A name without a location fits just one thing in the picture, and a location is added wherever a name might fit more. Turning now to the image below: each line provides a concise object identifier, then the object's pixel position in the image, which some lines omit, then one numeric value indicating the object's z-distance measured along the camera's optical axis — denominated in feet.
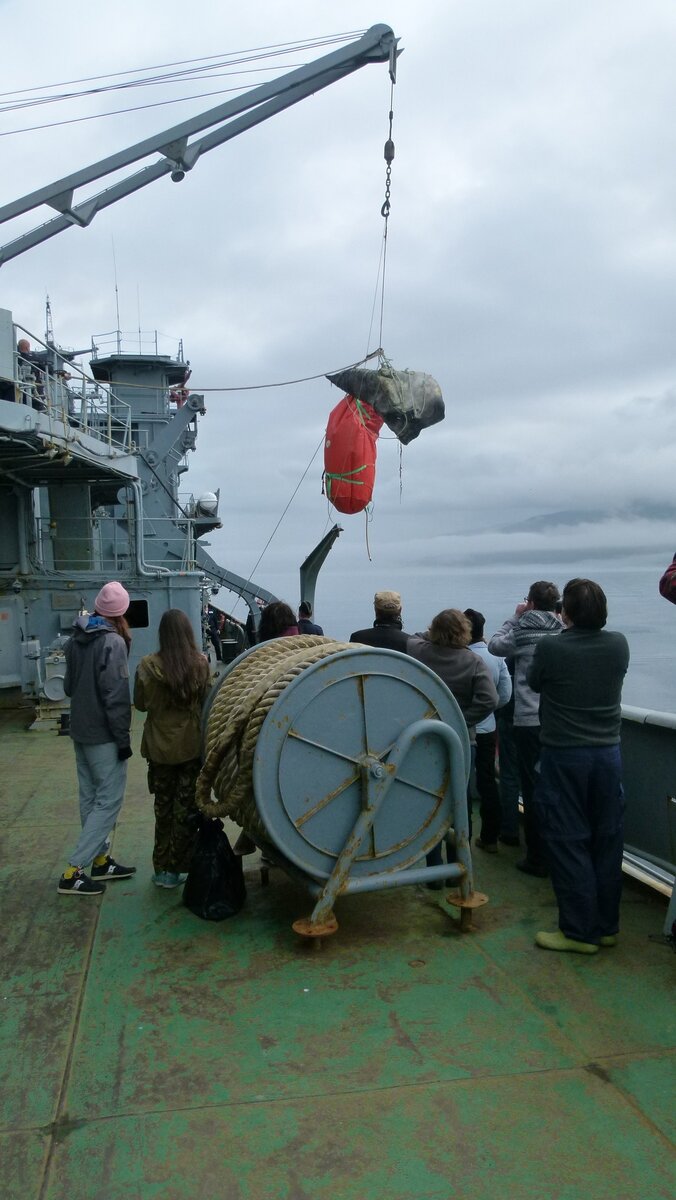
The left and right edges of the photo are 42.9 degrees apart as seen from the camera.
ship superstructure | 37.83
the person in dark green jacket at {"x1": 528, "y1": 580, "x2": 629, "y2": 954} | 13.89
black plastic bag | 15.55
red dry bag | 24.62
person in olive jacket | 16.34
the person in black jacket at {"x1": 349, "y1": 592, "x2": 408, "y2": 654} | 18.05
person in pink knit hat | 16.49
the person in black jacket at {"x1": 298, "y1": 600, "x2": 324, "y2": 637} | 24.16
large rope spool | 13.55
